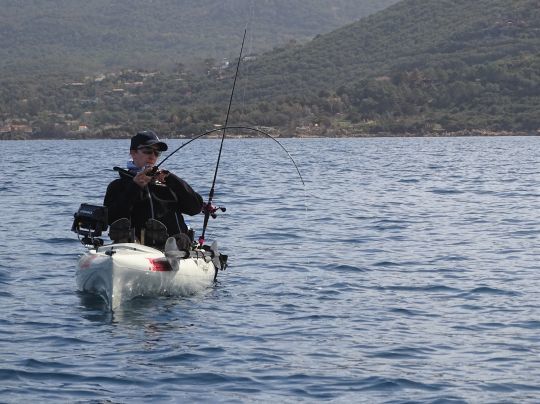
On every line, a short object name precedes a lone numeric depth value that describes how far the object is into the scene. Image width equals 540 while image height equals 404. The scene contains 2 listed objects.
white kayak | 12.61
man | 13.21
